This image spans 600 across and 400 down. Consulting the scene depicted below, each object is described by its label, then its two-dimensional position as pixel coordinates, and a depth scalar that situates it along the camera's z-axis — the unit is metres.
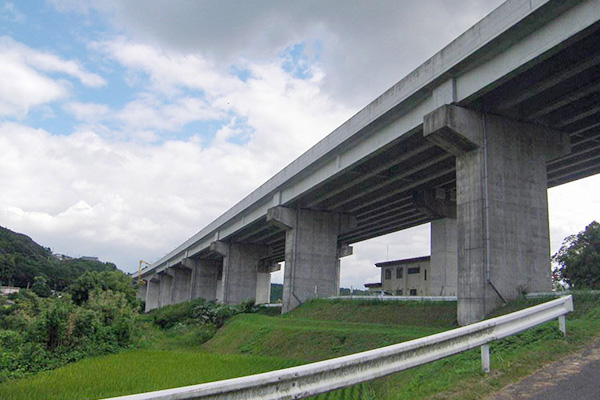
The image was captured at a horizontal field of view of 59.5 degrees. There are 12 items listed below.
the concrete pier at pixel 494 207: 19.08
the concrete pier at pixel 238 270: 56.12
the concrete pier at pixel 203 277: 70.38
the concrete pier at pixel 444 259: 40.06
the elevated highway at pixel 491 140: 17.14
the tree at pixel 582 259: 43.28
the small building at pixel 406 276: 64.37
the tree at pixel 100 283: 56.36
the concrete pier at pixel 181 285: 83.81
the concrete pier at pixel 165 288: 92.43
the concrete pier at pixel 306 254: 38.77
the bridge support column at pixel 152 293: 110.34
